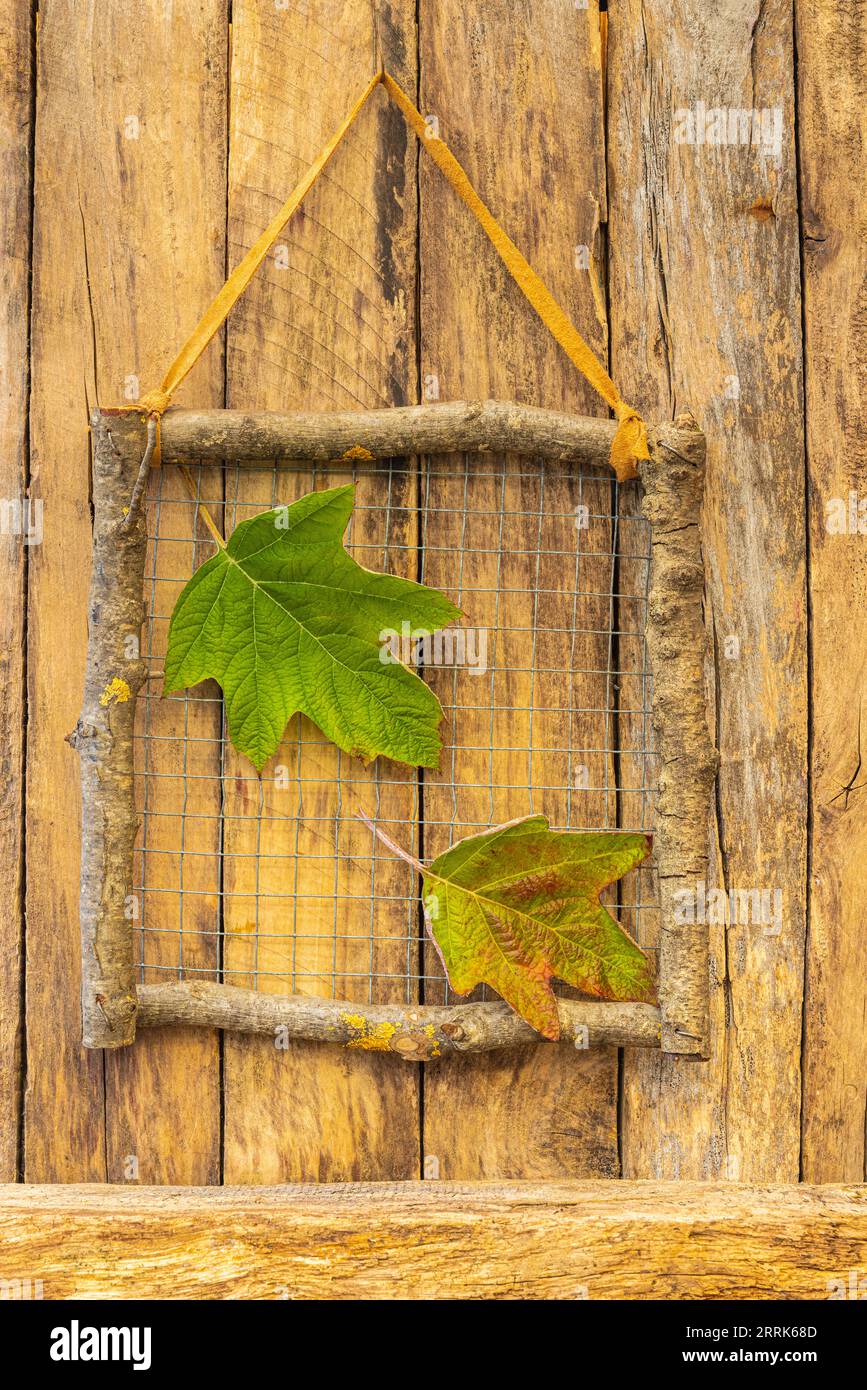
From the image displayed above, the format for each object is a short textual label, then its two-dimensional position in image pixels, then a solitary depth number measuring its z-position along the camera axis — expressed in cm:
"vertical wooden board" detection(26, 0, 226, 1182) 92
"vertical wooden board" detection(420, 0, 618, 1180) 91
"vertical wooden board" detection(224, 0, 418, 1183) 90
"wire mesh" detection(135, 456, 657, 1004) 90
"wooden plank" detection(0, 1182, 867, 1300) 76
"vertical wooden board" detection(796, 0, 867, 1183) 91
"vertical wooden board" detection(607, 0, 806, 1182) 91
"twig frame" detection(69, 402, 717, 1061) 85
